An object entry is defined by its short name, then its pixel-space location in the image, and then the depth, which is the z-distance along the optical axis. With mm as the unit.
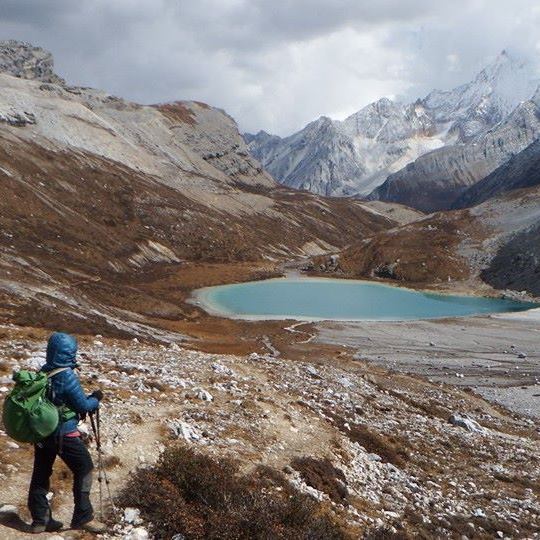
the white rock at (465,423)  27766
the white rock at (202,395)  20141
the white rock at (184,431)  16000
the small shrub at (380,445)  20328
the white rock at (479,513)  17469
